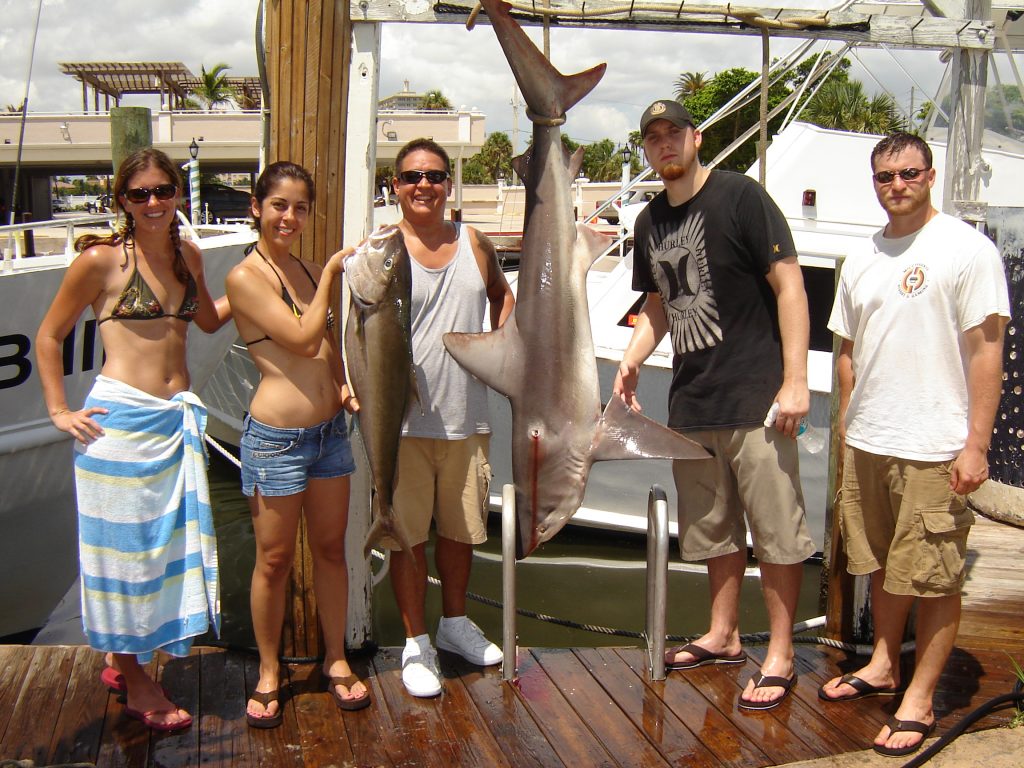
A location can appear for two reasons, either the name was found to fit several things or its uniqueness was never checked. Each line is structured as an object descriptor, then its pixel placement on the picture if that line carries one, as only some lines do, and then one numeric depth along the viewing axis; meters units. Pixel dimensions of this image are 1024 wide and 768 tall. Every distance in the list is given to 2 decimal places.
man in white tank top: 3.10
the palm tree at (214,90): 51.59
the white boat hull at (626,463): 6.83
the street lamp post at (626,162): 15.96
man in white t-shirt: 2.68
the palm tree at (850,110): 35.47
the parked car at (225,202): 26.08
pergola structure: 41.53
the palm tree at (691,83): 52.81
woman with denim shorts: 2.81
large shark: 2.87
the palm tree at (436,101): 68.19
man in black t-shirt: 3.00
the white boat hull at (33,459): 5.46
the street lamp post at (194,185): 9.87
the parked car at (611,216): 36.42
